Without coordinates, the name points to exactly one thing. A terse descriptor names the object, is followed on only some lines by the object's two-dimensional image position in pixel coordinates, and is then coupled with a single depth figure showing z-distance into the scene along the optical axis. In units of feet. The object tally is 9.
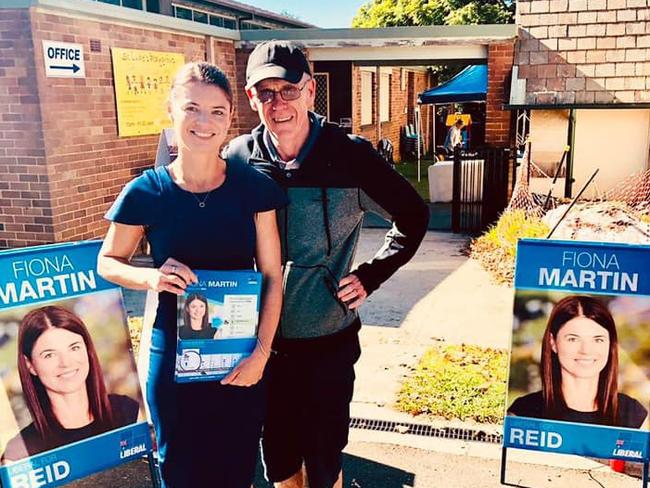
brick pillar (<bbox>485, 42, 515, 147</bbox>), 32.96
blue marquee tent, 43.32
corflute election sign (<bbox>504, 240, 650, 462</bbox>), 9.79
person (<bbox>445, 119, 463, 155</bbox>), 53.78
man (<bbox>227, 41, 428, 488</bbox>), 8.13
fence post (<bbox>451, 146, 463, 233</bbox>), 31.04
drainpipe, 29.71
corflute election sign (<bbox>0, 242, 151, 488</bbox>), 9.30
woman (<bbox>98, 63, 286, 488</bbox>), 7.11
